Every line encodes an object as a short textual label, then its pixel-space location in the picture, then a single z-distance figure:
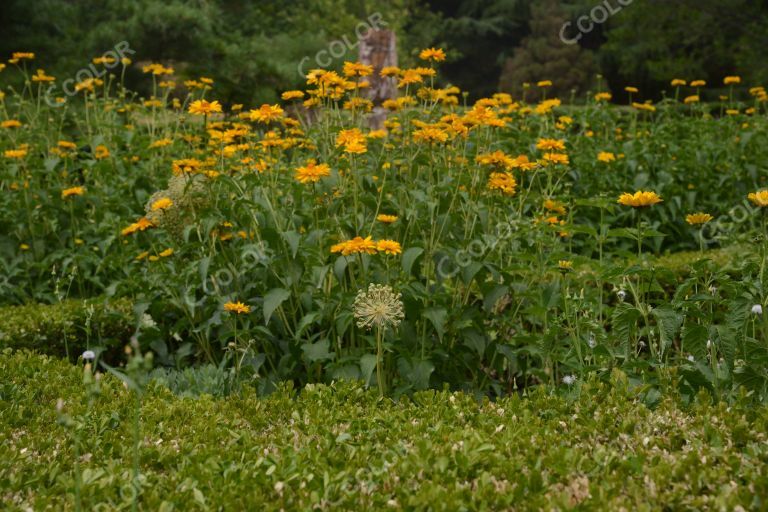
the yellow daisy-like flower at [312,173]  3.16
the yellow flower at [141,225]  3.71
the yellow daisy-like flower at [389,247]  2.99
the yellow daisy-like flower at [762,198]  2.52
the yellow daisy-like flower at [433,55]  3.58
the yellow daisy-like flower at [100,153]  5.60
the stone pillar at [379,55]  9.76
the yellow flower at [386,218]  3.17
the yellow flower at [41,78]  5.45
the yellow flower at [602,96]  6.69
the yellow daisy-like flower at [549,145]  3.57
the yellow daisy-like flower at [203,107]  3.30
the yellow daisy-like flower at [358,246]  2.87
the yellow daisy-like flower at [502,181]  3.34
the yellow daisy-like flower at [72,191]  4.61
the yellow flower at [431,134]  3.28
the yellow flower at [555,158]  3.54
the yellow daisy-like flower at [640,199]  2.56
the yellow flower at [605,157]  5.50
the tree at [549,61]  20.09
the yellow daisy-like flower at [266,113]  3.36
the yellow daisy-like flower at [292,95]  3.48
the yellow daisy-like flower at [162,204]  3.42
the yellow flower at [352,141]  3.21
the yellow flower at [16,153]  4.89
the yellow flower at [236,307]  3.22
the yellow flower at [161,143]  5.13
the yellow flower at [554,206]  3.47
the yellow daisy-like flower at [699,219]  2.76
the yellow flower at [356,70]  3.45
